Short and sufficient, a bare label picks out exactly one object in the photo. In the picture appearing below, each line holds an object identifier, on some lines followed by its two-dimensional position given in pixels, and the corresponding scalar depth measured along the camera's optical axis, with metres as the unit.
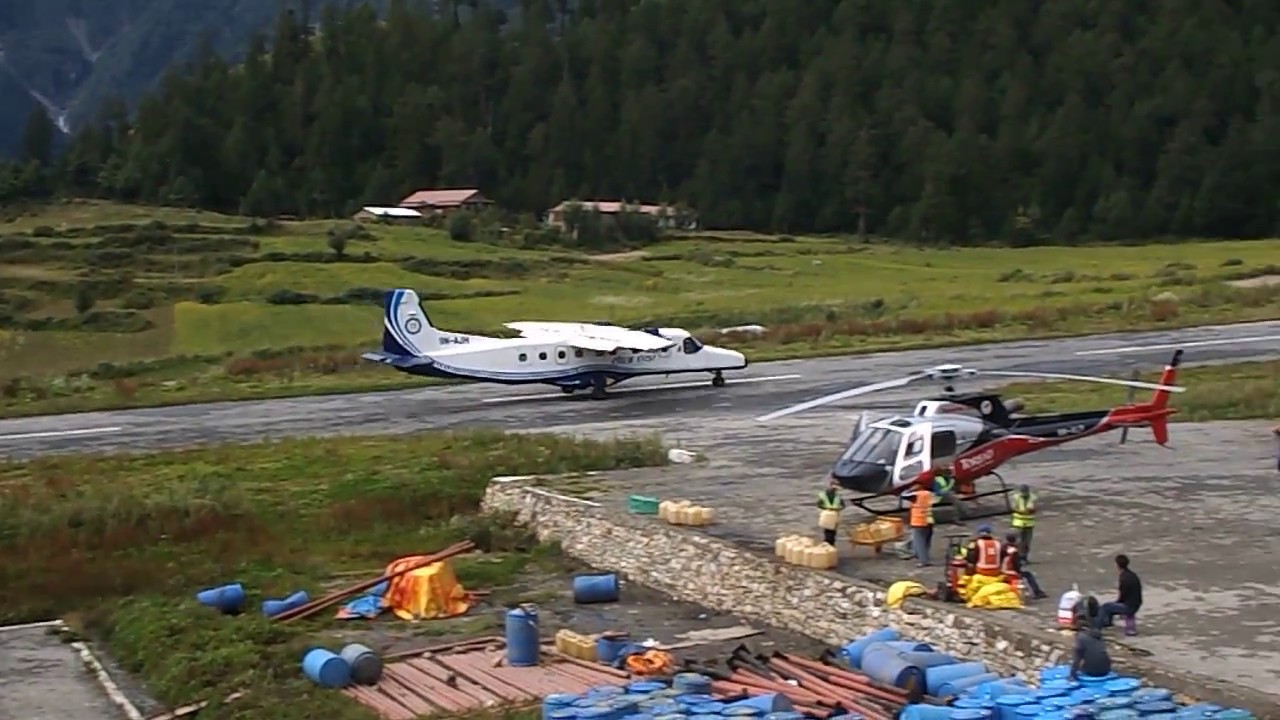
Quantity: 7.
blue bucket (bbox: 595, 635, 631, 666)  22.34
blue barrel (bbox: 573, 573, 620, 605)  26.28
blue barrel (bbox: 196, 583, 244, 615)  26.31
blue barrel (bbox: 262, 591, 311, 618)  25.70
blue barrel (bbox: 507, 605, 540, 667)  22.52
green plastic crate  27.54
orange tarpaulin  25.61
